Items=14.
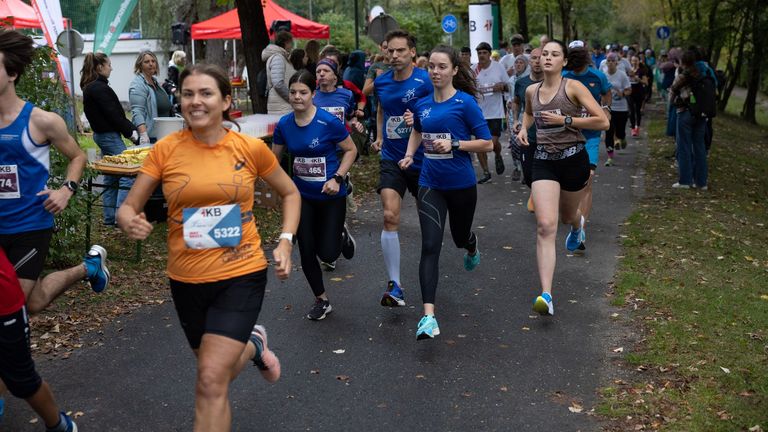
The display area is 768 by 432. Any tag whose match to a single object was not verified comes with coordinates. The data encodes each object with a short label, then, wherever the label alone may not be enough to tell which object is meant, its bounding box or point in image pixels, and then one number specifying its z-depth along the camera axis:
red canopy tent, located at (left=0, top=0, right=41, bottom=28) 17.84
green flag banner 14.77
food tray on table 9.49
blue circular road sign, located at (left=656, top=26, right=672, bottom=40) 44.56
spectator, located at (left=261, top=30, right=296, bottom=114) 13.29
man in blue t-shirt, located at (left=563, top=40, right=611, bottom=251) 10.14
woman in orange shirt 4.29
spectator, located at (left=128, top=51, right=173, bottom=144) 11.77
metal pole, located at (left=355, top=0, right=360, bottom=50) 22.03
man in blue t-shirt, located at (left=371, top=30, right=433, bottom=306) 7.71
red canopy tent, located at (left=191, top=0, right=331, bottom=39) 27.61
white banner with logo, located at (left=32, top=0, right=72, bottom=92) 13.18
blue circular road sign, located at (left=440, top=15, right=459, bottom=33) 26.85
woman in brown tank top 7.50
